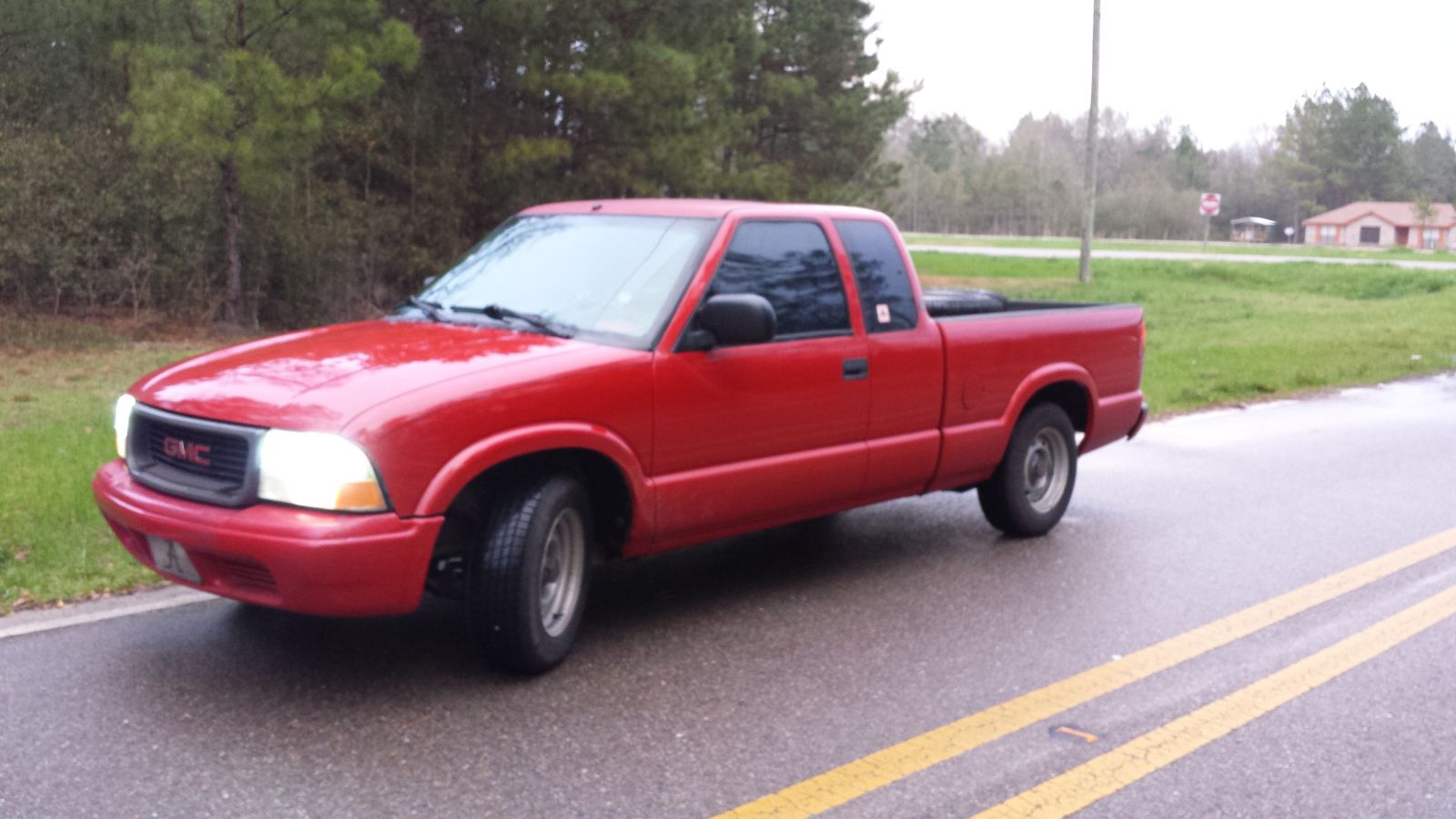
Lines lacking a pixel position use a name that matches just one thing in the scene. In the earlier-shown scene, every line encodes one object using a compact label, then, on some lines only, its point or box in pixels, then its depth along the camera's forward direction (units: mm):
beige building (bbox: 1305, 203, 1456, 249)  97625
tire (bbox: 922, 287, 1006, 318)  7726
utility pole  31031
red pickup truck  4570
